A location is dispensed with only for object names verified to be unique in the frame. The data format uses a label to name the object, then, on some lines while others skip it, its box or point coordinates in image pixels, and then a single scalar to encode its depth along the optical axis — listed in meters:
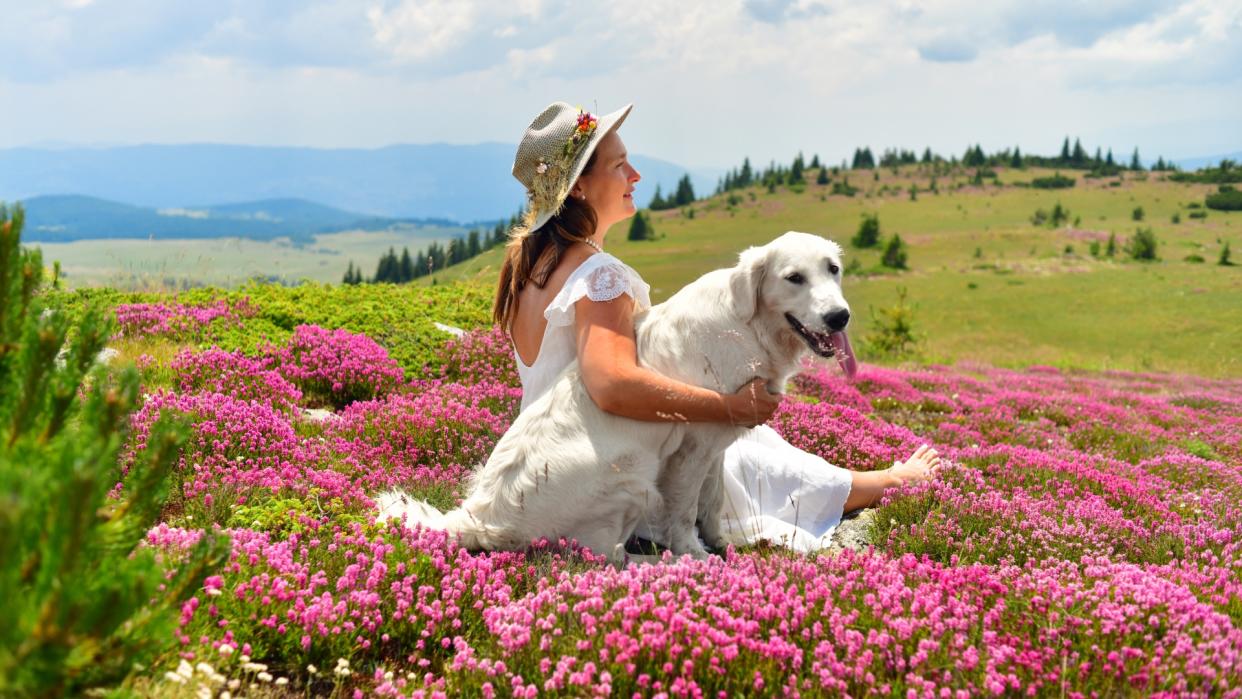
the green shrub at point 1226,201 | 136.62
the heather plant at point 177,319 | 9.54
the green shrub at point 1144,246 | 93.44
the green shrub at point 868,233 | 119.69
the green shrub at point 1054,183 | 170.00
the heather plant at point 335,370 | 8.75
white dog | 4.50
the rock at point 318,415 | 7.72
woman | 4.47
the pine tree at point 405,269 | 116.09
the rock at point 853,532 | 5.91
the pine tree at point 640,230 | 154.38
